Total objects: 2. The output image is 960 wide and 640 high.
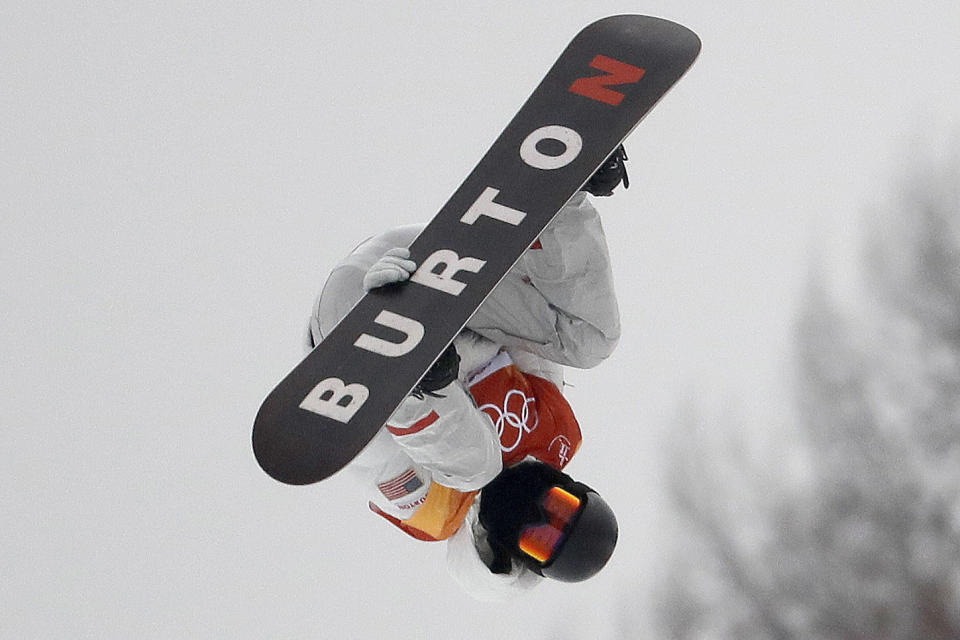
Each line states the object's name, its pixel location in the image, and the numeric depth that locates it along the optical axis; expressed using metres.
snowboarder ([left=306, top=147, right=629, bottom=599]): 36.71
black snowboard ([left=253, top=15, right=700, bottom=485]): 36.36
